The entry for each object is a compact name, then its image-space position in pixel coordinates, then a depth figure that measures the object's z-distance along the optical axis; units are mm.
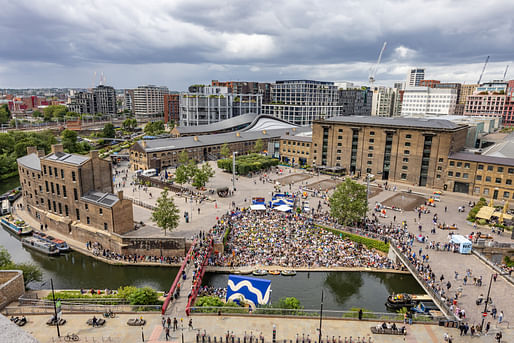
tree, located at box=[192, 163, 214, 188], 68750
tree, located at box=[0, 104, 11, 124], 183375
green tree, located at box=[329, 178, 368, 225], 50562
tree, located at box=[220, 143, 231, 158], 99562
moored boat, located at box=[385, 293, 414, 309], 36500
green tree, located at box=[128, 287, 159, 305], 33094
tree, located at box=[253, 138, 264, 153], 107931
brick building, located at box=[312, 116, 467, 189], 72125
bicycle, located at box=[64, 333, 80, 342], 27980
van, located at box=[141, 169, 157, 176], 82688
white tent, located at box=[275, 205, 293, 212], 57150
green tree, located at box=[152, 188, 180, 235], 47156
